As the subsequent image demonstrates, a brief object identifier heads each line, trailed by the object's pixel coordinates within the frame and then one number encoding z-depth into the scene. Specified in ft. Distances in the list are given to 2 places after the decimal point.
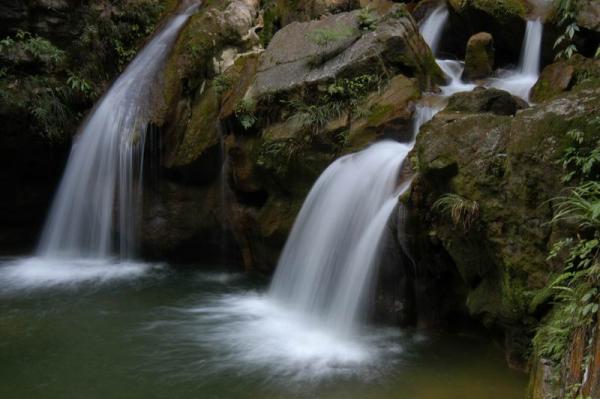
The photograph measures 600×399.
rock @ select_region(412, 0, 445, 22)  36.52
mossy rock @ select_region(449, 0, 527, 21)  29.96
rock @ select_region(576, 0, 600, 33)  25.73
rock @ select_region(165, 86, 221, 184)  28.17
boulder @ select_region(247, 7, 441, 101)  25.21
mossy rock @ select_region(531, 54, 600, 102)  23.17
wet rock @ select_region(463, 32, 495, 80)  28.91
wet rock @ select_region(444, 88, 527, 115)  21.09
